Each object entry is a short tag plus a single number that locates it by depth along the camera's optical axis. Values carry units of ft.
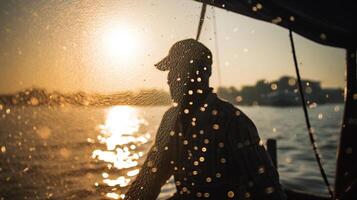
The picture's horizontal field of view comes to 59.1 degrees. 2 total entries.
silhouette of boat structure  8.42
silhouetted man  6.08
